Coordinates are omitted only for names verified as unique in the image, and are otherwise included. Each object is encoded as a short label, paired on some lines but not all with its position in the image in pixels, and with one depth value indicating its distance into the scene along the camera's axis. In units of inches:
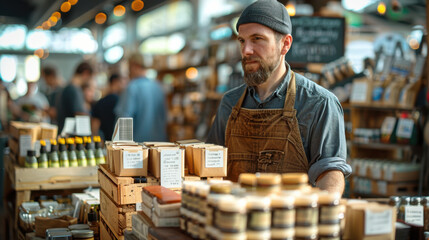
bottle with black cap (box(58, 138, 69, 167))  181.6
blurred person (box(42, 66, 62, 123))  403.6
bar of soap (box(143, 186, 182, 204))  89.0
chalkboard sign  238.4
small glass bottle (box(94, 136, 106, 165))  187.3
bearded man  120.1
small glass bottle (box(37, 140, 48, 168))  179.0
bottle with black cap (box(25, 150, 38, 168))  177.8
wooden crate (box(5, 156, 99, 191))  175.3
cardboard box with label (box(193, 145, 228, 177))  114.6
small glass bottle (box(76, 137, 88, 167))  184.5
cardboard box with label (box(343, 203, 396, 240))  78.9
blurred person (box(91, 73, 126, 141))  268.2
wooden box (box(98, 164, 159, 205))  109.1
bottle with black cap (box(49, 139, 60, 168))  179.8
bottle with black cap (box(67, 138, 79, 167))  182.7
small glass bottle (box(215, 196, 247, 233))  69.4
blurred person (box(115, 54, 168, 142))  261.1
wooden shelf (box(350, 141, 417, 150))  263.3
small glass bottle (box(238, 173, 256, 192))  79.7
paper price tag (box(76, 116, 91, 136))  213.0
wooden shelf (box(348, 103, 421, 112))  262.6
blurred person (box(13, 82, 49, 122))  379.9
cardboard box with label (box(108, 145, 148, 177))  110.7
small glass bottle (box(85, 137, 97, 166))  186.5
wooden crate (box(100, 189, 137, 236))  109.6
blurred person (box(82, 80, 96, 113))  314.5
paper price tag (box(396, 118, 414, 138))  260.8
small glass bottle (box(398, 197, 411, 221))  126.6
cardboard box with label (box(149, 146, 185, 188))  110.6
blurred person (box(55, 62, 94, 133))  283.7
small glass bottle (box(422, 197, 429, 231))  126.2
